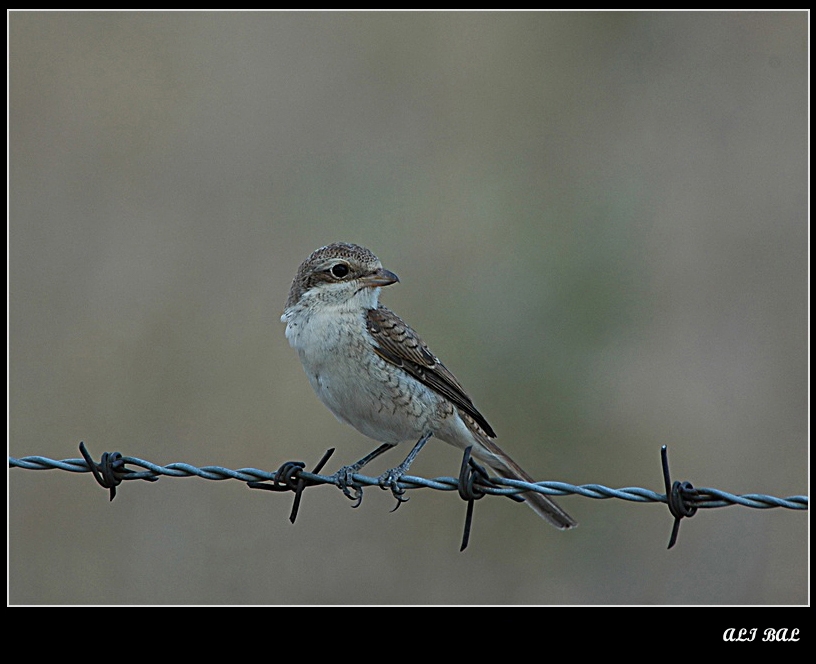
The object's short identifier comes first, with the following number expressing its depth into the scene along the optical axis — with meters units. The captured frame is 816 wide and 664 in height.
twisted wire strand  7.23
